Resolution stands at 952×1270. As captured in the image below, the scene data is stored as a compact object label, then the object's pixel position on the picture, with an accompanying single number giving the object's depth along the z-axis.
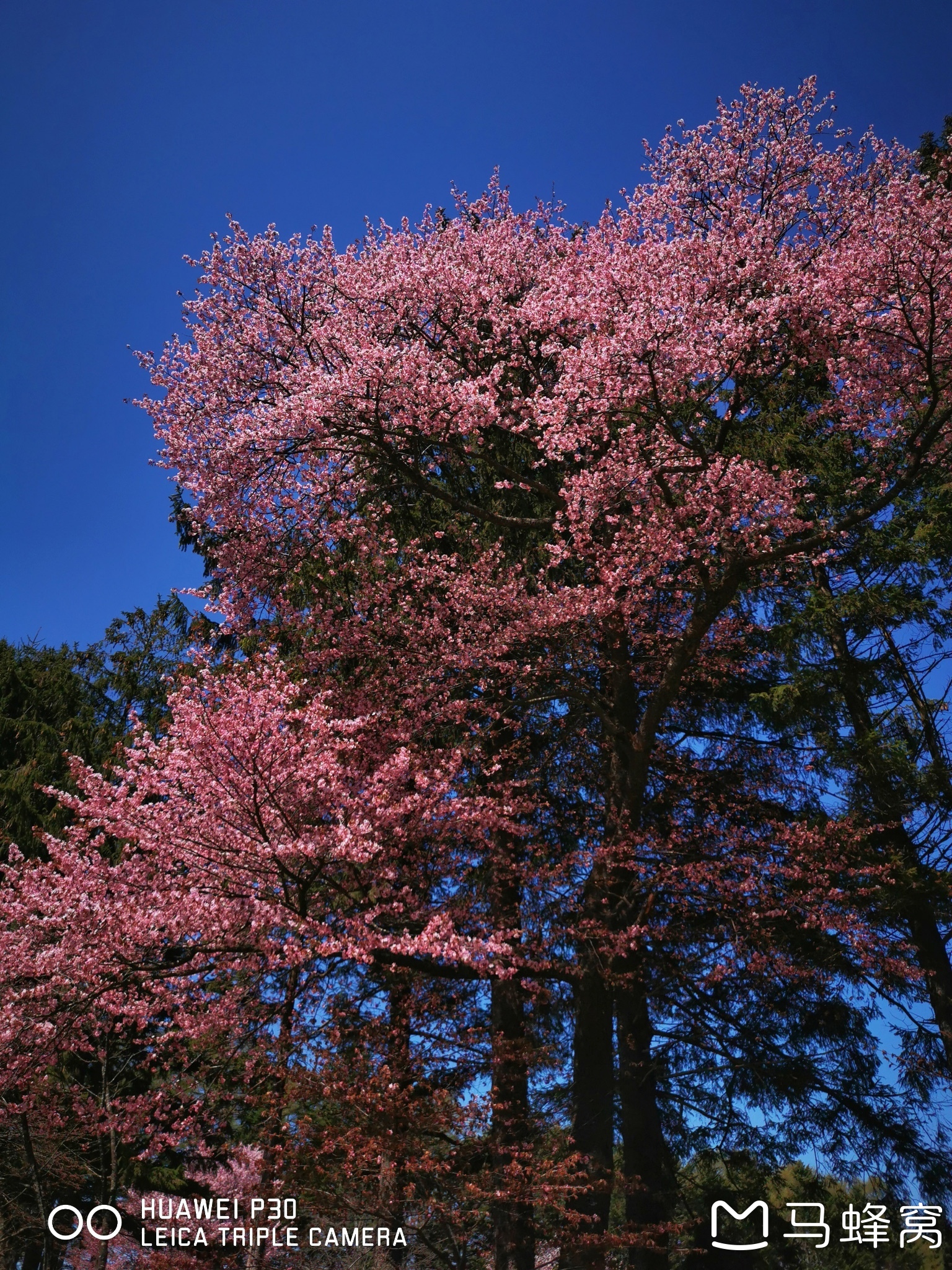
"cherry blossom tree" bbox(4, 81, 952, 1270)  8.28
